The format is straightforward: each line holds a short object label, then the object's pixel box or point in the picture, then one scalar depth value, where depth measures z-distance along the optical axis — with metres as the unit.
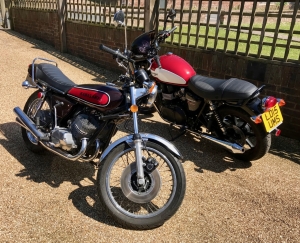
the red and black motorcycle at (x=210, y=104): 3.32
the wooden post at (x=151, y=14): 5.87
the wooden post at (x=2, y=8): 11.76
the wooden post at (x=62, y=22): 8.29
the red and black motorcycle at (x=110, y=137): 2.46
